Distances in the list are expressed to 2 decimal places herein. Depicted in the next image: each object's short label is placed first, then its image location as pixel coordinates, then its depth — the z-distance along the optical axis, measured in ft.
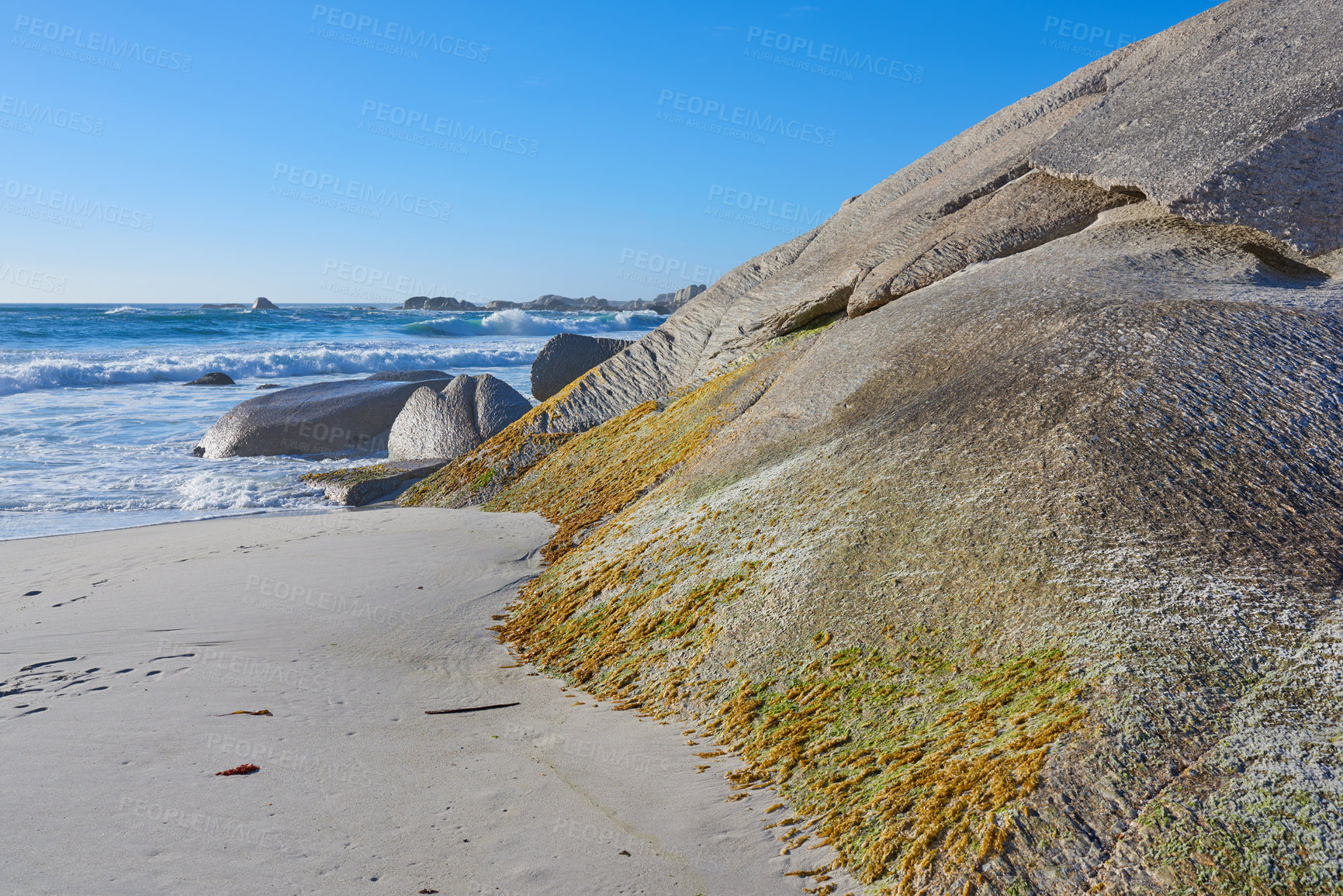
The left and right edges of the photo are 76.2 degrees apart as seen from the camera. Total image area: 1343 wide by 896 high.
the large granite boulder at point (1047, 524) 7.11
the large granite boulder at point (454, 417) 33.96
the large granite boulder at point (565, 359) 39.60
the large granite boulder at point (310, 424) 39.42
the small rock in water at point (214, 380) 74.54
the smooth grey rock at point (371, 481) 29.25
